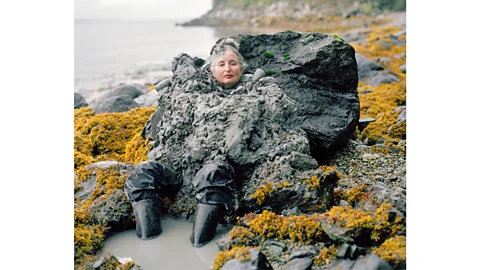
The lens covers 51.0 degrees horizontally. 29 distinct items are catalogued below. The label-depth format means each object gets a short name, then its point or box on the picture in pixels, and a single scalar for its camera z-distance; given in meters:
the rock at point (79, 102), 7.60
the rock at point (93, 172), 4.19
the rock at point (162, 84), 4.79
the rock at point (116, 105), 6.82
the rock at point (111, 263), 3.29
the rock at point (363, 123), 5.91
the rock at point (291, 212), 3.58
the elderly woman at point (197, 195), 3.58
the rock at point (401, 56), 10.67
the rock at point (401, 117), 5.86
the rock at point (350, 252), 3.04
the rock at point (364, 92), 7.83
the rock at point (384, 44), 11.26
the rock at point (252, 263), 2.94
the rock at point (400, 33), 11.80
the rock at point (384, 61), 9.94
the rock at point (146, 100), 7.00
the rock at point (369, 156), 4.75
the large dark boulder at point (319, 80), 4.88
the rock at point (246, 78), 4.48
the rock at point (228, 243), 3.40
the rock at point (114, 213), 3.80
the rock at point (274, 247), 3.26
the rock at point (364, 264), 2.89
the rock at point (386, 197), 3.39
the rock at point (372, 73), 8.65
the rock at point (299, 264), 3.09
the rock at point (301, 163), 3.84
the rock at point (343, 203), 3.71
